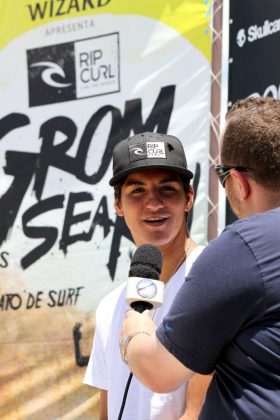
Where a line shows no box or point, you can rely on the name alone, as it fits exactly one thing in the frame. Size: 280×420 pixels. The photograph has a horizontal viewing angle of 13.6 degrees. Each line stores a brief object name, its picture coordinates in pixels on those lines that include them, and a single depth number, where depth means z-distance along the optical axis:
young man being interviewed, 2.90
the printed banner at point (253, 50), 3.90
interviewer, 2.27
